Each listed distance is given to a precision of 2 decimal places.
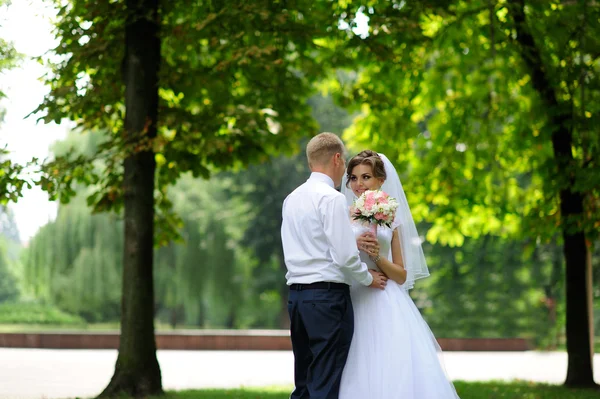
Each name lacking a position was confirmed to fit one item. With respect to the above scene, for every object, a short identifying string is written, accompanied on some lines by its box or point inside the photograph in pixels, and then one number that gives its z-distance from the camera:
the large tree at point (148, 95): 21.80
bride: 11.81
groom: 11.02
